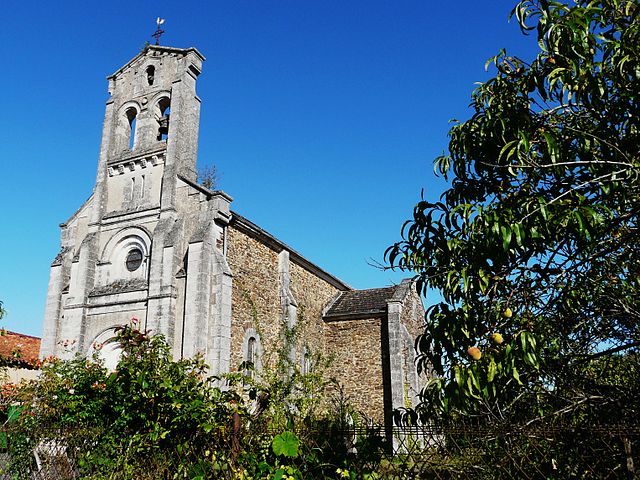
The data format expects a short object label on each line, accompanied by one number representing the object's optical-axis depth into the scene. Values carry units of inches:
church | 554.9
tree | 127.1
